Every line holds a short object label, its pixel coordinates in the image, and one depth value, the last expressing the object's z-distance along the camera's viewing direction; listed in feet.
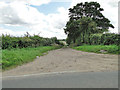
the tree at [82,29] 86.74
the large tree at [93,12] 106.22
